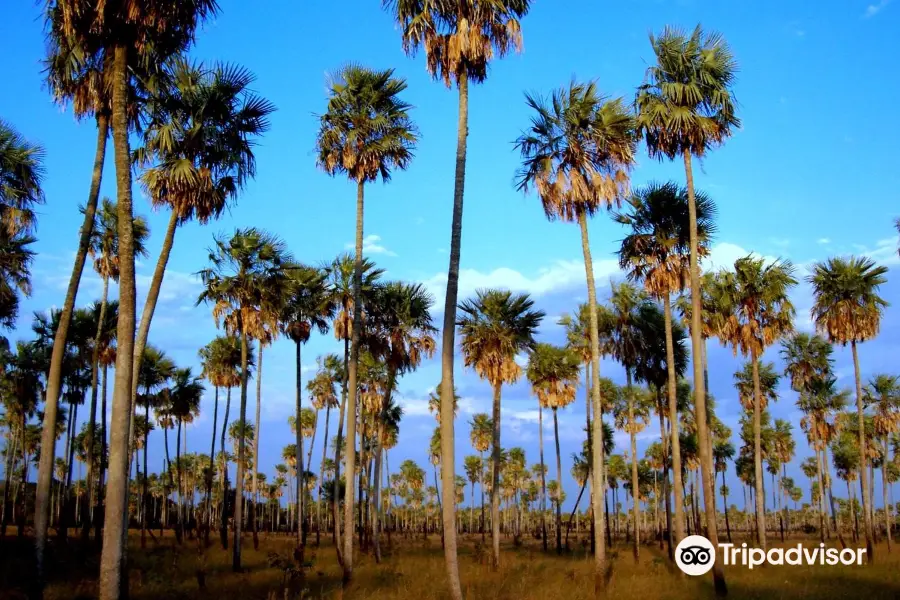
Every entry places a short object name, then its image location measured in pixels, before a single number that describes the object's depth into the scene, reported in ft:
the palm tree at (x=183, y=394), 154.71
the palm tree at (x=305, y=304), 110.01
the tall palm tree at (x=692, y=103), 73.36
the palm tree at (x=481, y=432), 257.34
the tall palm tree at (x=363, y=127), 83.71
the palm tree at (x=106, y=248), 101.04
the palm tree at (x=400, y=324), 109.40
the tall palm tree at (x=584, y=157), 75.05
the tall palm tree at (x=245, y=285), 105.09
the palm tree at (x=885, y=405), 181.37
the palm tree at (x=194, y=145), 55.83
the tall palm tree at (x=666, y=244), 89.81
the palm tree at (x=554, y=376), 148.05
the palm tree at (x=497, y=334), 113.91
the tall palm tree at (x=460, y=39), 58.29
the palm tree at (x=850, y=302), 117.29
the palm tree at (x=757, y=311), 112.88
